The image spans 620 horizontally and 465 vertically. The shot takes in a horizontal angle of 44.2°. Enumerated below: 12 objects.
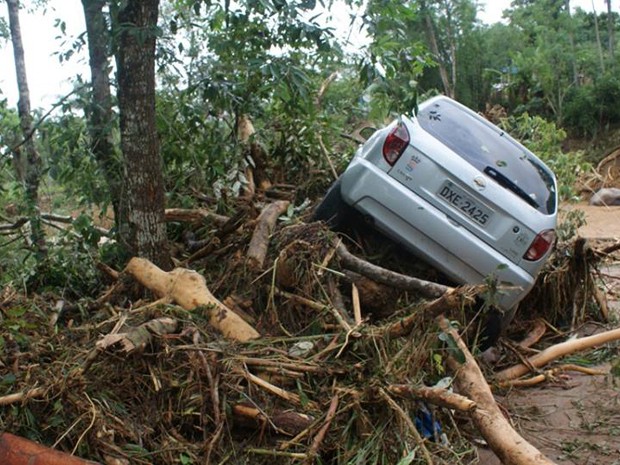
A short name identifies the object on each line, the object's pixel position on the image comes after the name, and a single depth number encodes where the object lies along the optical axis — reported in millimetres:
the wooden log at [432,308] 4020
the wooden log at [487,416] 3564
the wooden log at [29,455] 3566
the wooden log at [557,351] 5762
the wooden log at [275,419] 3961
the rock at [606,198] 19047
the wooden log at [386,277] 5344
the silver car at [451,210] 5871
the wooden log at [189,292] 4855
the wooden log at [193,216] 6566
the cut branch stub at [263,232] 5539
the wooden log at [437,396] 3693
